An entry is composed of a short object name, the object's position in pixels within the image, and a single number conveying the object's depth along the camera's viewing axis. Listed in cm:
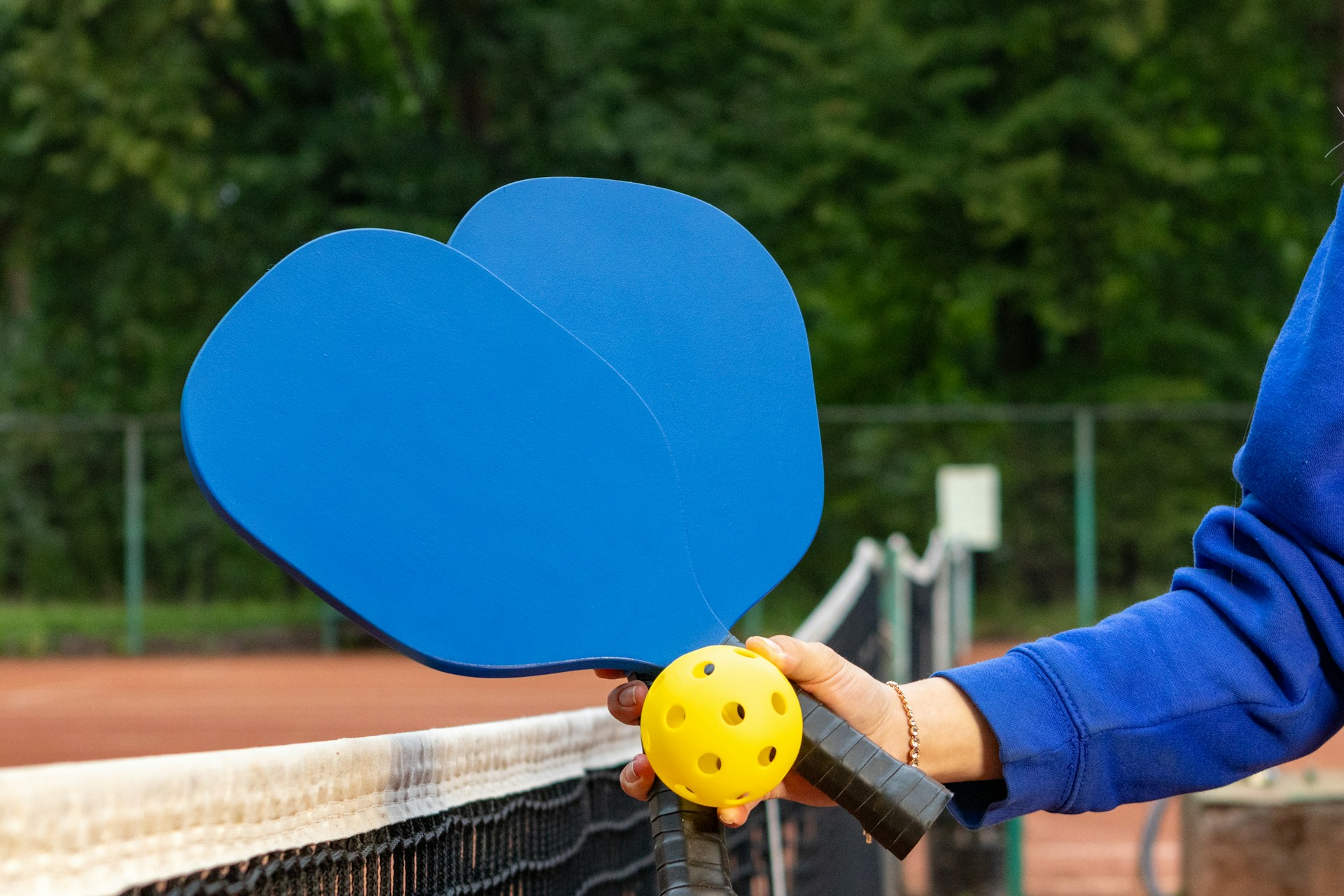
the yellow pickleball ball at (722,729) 195
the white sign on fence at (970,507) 1882
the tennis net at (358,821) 176
